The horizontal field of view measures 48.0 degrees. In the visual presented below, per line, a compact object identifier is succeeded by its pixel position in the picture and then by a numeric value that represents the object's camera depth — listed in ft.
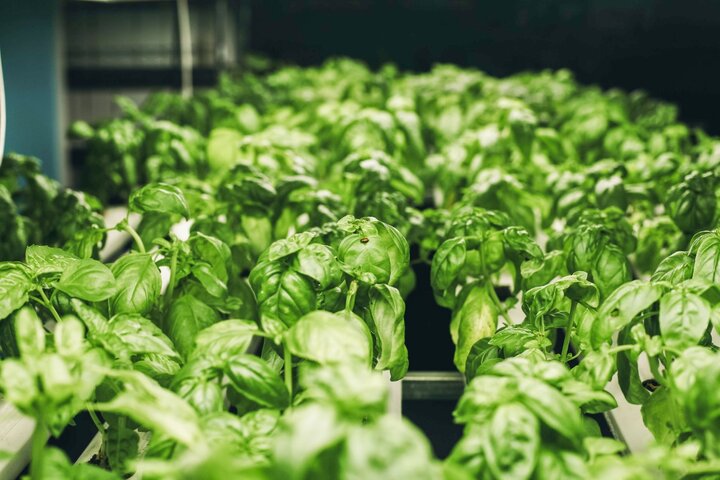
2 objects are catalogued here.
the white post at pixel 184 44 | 10.23
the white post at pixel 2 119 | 3.79
